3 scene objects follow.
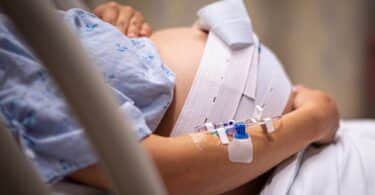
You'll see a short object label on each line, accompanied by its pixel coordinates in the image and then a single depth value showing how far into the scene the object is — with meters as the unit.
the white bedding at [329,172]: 1.20
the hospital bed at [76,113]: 0.77
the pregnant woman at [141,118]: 1.04
